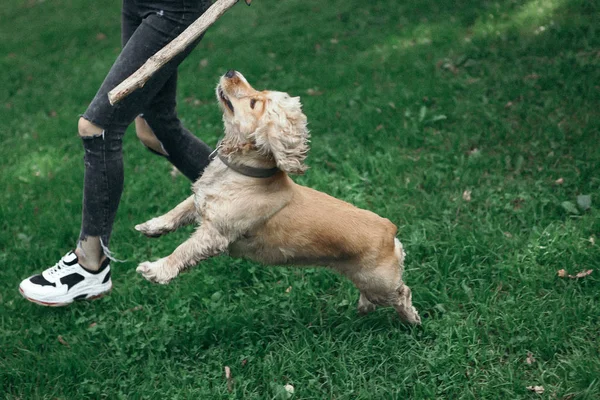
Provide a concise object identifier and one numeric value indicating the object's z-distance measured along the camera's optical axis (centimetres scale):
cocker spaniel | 293
